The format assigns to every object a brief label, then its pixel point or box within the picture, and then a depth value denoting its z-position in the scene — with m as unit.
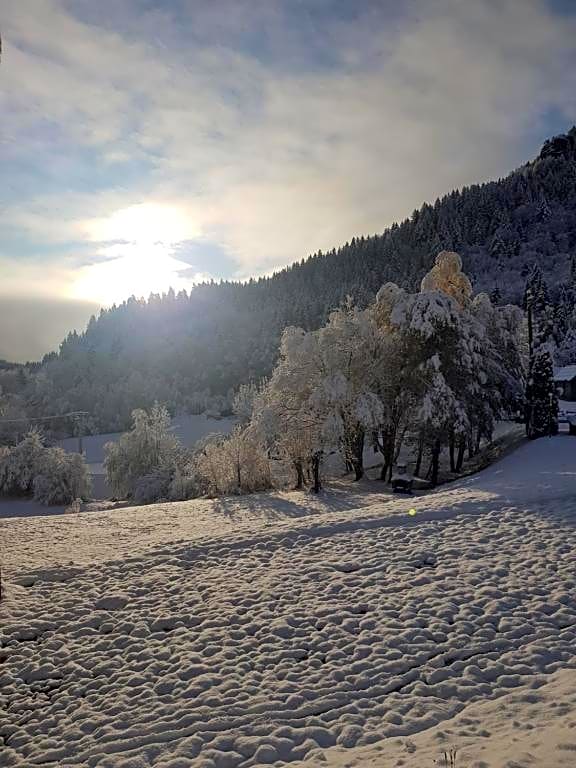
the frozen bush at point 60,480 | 38.91
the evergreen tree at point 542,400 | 30.31
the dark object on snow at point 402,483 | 23.34
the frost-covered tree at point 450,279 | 31.38
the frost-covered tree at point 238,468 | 29.66
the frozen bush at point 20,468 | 40.47
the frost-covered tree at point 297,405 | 27.33
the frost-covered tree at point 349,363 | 27.09
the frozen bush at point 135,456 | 40.84
